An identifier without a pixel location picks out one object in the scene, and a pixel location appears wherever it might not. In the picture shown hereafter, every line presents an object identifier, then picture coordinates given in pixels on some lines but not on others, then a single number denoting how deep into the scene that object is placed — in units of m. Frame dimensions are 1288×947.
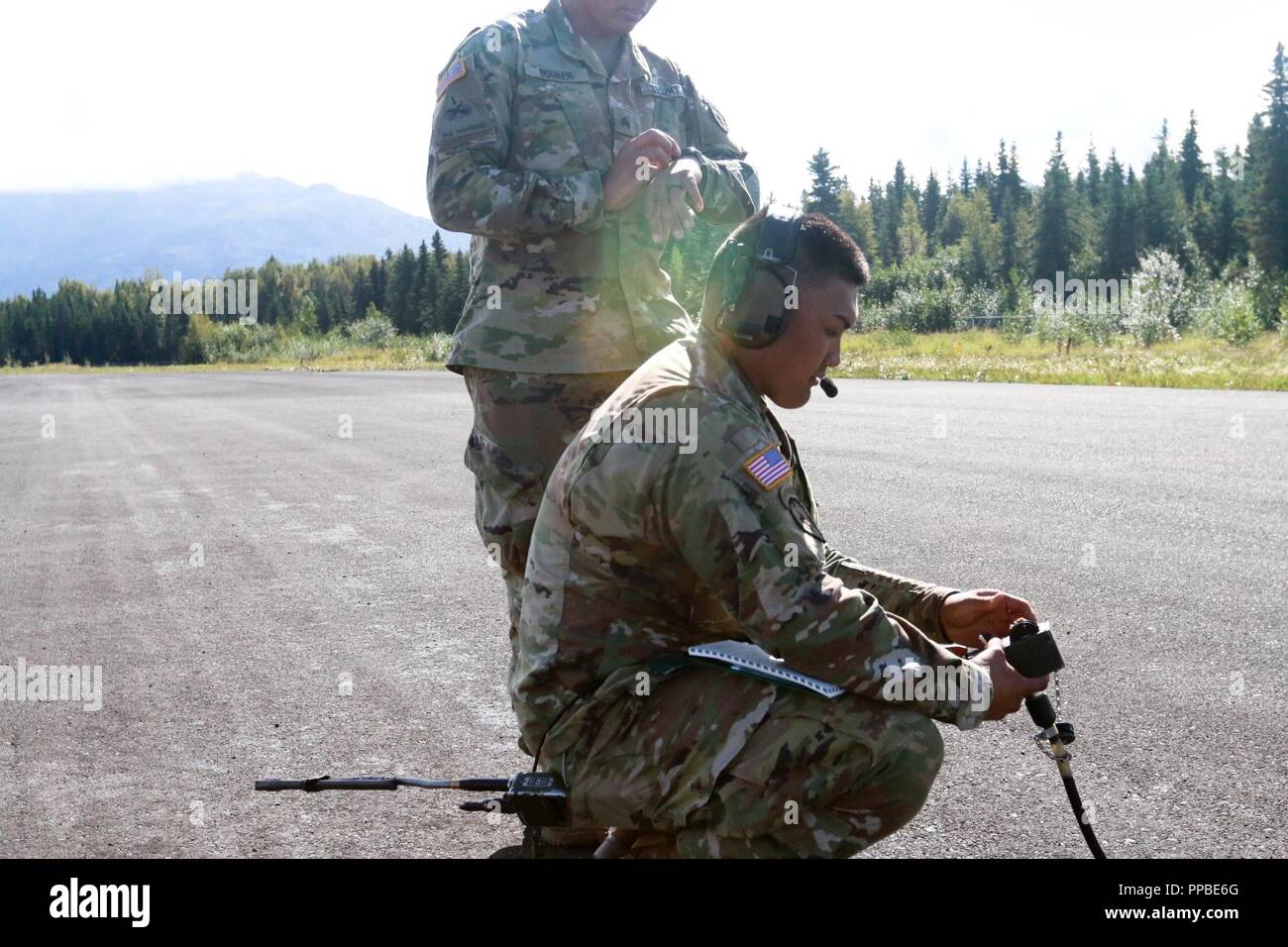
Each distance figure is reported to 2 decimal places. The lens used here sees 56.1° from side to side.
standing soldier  3.20
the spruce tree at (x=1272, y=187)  66.25
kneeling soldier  2.31
